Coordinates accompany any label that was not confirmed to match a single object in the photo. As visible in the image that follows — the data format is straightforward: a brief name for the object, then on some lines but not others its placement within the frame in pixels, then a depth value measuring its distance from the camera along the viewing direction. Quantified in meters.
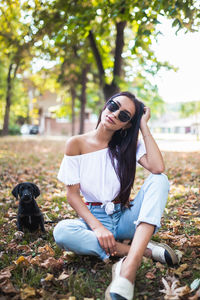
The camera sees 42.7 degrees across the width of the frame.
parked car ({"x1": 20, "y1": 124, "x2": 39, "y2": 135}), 36.03
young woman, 2.35
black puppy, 3.38
